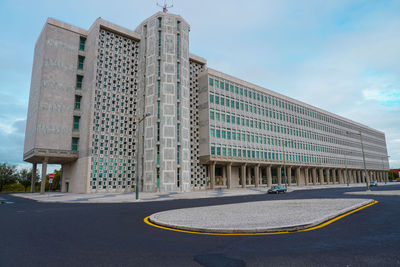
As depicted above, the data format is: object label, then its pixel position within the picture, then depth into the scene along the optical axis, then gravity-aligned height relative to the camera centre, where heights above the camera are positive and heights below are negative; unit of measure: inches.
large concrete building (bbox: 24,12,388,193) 1854.1 +530.2
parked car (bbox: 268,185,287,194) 1469.0 -75.7
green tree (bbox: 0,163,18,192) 2659.9 +52.7
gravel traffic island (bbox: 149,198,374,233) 351.6 -69.8
